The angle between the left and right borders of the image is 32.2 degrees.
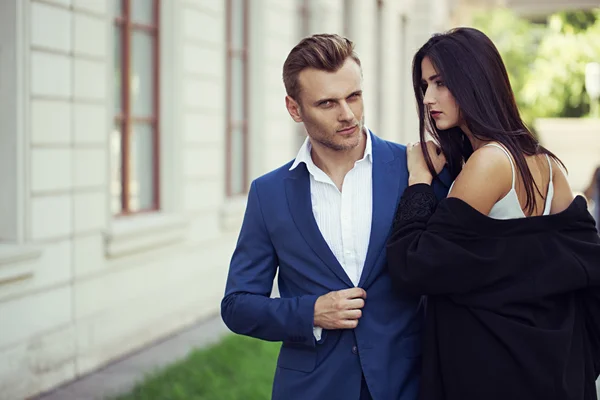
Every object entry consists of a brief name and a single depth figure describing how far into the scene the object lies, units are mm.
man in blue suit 2912
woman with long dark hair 2811
